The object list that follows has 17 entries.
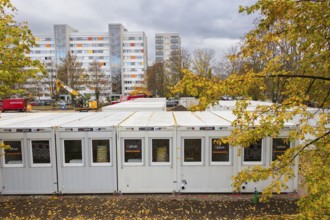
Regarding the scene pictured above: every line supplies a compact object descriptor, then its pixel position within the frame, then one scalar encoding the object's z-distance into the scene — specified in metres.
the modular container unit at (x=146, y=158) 8.80
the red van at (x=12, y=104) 39.03
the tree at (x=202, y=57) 47.28
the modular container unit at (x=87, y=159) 8.82
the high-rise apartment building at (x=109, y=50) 92.31
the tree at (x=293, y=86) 3.59
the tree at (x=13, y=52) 5.95
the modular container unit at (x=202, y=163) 8.77
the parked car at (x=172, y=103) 49.97
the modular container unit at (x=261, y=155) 8.73
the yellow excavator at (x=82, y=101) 38.35
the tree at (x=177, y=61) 51.31
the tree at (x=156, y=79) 61.38
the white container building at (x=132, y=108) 18.73
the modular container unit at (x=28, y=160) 8.81
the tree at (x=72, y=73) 50.81
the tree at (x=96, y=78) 54.57
